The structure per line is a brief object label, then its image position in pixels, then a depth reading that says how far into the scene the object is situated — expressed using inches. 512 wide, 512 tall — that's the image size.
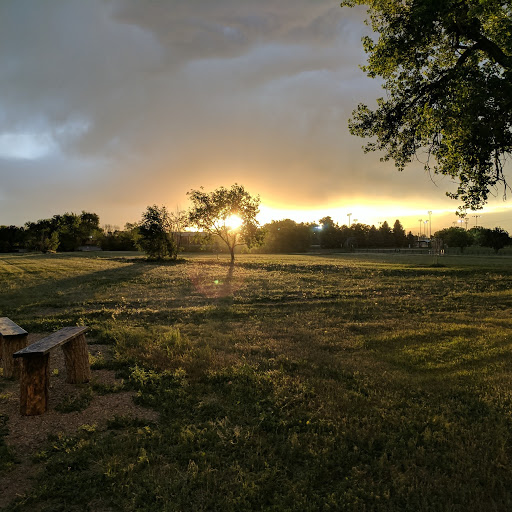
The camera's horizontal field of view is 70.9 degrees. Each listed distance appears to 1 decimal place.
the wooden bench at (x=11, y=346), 259.0
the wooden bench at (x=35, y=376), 197.0
